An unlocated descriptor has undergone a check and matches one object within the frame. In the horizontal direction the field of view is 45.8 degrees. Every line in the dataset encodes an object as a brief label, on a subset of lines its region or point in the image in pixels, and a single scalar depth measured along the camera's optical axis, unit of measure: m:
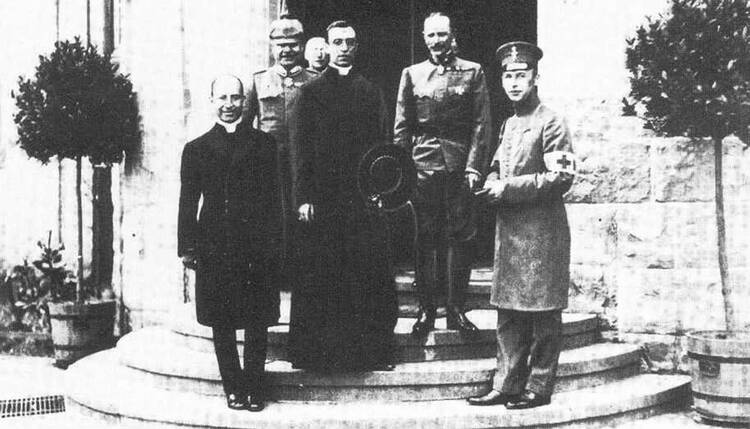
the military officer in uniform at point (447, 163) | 5.67
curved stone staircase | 5.09
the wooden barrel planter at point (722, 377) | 5.39
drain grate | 6.32
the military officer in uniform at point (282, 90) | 6.14
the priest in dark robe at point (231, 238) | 5.14
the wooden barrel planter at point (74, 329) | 7.75
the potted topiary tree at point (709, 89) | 5.43
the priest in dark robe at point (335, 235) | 5.40
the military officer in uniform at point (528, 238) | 5.00
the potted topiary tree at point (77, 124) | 7.77
